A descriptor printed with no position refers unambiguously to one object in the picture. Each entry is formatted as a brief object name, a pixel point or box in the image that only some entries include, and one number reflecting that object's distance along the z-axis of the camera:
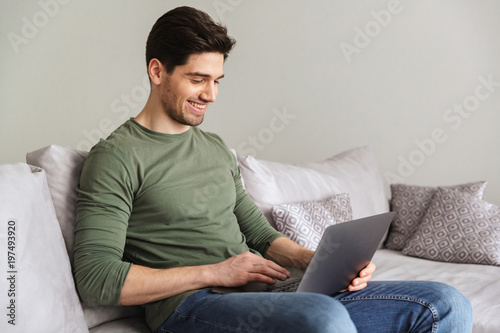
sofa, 1.13
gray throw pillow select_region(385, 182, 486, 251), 2.46
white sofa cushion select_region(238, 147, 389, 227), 2.05
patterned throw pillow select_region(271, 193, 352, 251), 1.96
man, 1.10
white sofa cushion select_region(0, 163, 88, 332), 1.09
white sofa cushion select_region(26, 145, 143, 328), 1.33
